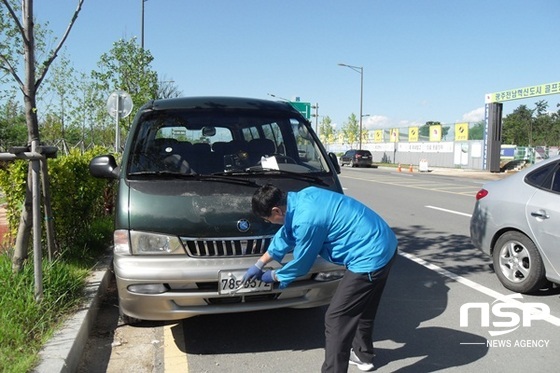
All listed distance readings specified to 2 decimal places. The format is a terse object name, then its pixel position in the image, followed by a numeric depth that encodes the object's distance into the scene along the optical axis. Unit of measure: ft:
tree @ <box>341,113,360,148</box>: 204.62
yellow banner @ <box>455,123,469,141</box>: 112.47
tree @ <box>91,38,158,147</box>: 51.78
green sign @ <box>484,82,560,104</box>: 83.59
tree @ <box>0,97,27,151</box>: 78.59
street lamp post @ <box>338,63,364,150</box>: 136.69
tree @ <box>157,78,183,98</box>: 89.07
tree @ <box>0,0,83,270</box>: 13.88
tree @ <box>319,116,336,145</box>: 245.63
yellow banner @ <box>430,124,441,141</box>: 122.09
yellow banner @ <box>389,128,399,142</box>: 145.33
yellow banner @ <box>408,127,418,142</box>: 134.31
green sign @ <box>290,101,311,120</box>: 99.36
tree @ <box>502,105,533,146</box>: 226.58
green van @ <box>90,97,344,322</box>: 11.08
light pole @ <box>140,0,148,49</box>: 67.16
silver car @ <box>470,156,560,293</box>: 15.07
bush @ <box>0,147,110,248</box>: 16.35
